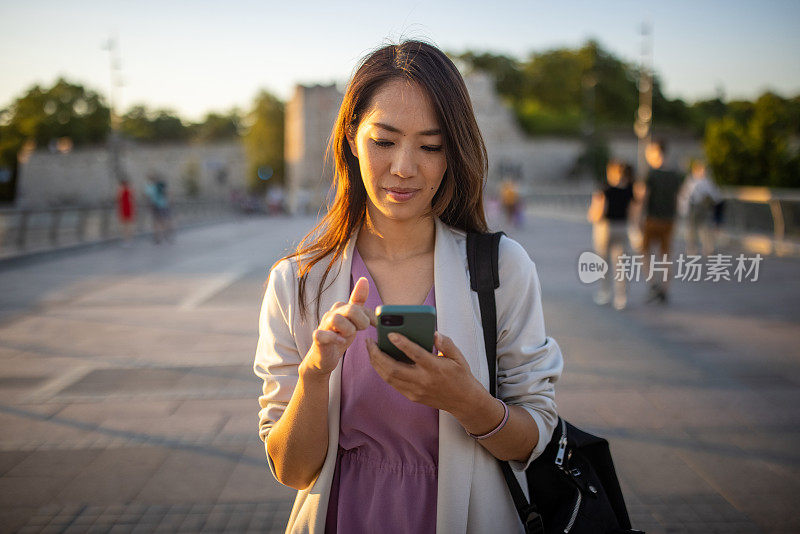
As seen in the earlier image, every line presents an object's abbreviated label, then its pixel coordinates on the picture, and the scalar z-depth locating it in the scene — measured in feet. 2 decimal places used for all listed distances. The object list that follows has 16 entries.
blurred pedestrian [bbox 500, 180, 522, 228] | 77.97
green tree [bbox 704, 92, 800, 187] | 94.22
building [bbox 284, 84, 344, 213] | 175.83
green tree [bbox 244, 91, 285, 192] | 208.95
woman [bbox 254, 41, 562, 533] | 5.30
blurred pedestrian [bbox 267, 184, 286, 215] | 136.46
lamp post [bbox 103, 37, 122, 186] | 90.99
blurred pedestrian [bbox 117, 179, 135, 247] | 57.60
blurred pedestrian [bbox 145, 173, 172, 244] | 59.72
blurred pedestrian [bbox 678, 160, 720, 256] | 42.19
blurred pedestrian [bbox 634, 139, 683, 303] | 27.02
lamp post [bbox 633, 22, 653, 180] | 90.94
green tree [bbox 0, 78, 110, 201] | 228.22
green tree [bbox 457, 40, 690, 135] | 248.32
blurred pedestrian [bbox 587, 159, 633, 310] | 27.20
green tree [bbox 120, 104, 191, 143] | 310.86
